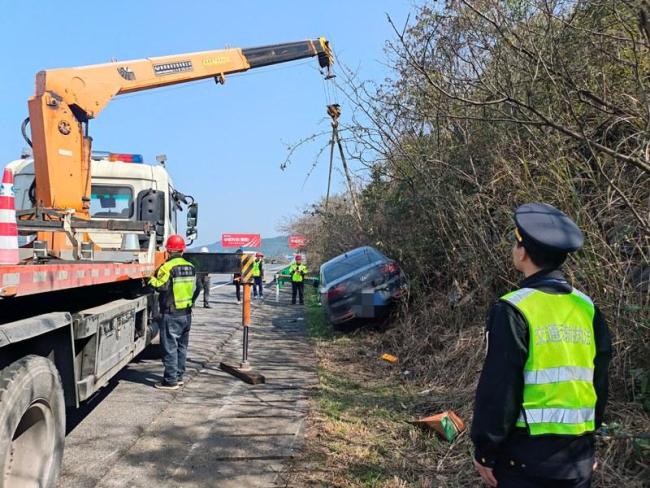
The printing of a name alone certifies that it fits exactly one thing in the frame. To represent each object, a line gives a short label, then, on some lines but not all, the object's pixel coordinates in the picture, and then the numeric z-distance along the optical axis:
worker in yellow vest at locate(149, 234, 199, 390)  6.62
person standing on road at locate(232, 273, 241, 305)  19.03
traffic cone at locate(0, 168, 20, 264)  2.94
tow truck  3.19
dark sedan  9.30
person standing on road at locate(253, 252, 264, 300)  18.65
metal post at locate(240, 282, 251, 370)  7.46
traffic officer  2.05
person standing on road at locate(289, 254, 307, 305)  18.33
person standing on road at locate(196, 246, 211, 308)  15.90
